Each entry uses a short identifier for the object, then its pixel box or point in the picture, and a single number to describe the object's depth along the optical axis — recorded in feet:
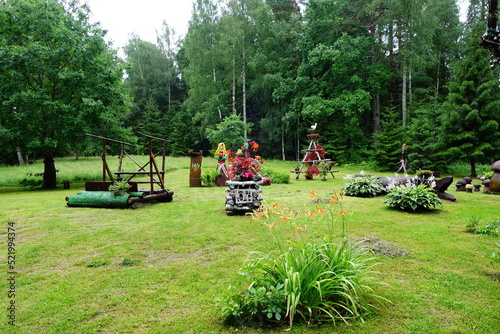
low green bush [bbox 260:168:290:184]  41.47
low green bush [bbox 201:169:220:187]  39.60
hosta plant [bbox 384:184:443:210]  20.18
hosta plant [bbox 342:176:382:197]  27.81
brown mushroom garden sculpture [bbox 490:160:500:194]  26.76
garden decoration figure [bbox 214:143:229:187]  39.43
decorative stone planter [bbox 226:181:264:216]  20.25
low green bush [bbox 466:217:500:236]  14.17
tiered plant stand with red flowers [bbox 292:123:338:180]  45.11
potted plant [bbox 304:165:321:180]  45.24
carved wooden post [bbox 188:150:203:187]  37.96
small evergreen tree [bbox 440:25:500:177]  43.88
